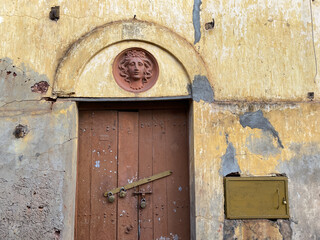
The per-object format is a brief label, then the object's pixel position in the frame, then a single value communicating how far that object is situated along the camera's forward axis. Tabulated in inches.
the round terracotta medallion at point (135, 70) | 182.1
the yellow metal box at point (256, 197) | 170.9
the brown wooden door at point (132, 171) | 179.0
